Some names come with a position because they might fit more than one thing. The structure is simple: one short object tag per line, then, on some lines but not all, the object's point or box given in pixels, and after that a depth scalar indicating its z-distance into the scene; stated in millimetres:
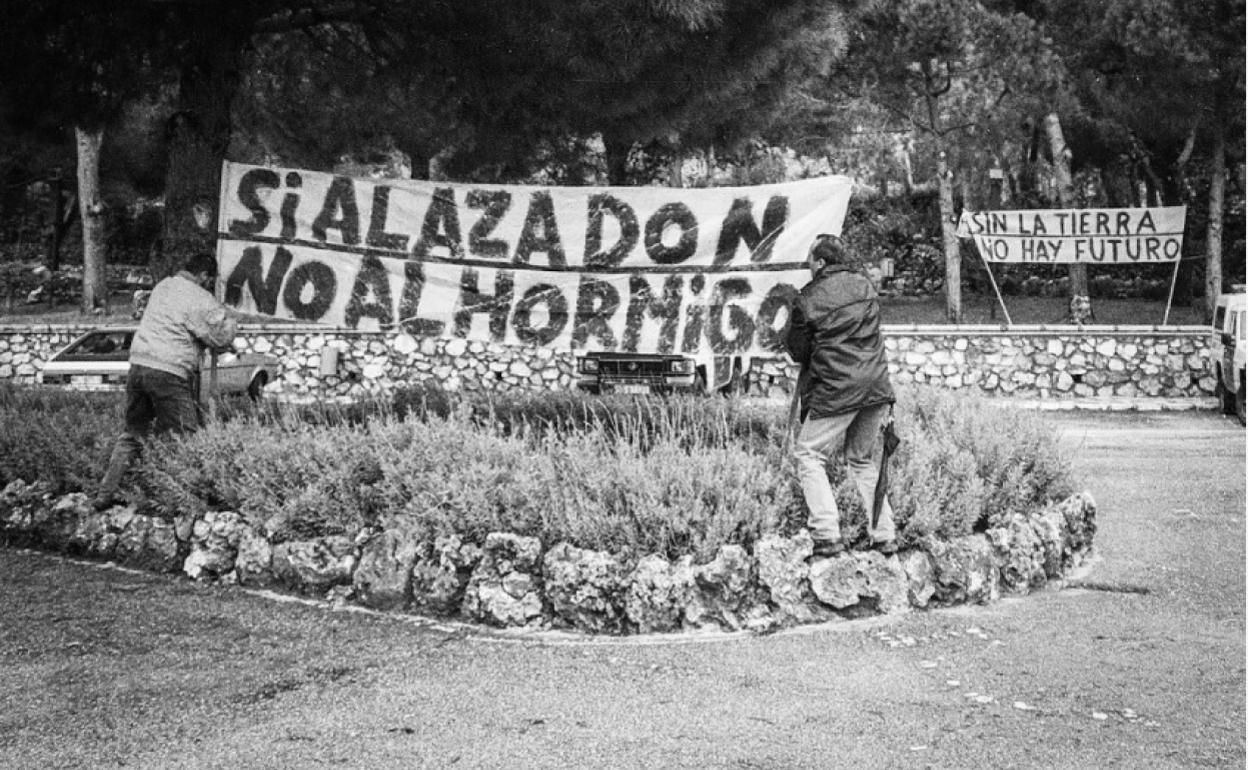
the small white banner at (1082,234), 22719
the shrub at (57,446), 9018
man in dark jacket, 7211
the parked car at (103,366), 19938
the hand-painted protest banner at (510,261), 9305
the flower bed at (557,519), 7008
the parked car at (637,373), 18156
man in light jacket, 8617
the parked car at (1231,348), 18391
